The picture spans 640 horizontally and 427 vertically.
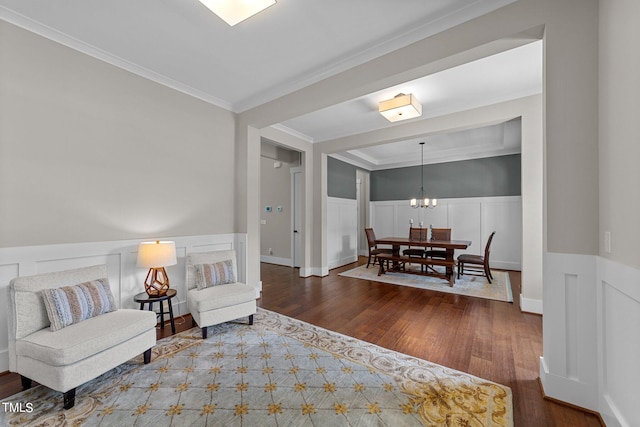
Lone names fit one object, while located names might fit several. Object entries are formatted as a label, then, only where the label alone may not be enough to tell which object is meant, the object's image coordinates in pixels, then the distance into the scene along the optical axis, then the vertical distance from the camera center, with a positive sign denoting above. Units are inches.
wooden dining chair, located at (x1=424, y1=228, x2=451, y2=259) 212.8 -19.6
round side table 102.3 -33.8
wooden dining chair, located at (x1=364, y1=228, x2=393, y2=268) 230.1 -26.5
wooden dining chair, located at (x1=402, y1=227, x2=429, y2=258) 219.3 -20.9
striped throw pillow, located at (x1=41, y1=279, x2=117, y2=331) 74.7 -27.3
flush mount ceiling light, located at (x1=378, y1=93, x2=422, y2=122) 135.0 +56.8
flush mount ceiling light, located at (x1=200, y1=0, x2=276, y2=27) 72.8 +59.1
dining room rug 166.5 -50.6
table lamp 103.6 -18.0
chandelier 230.4 +20.3
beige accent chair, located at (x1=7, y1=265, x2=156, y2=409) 66.5 -35.0
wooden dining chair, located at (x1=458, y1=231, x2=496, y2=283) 190.2 -35.2
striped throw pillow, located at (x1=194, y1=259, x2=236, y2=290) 117.2 -28.0
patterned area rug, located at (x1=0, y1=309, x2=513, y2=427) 63.9 -50.3
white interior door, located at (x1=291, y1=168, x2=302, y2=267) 253.8 -0.4
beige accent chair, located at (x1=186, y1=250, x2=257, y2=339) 104.4 -35.9
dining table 184.2 -23.0
